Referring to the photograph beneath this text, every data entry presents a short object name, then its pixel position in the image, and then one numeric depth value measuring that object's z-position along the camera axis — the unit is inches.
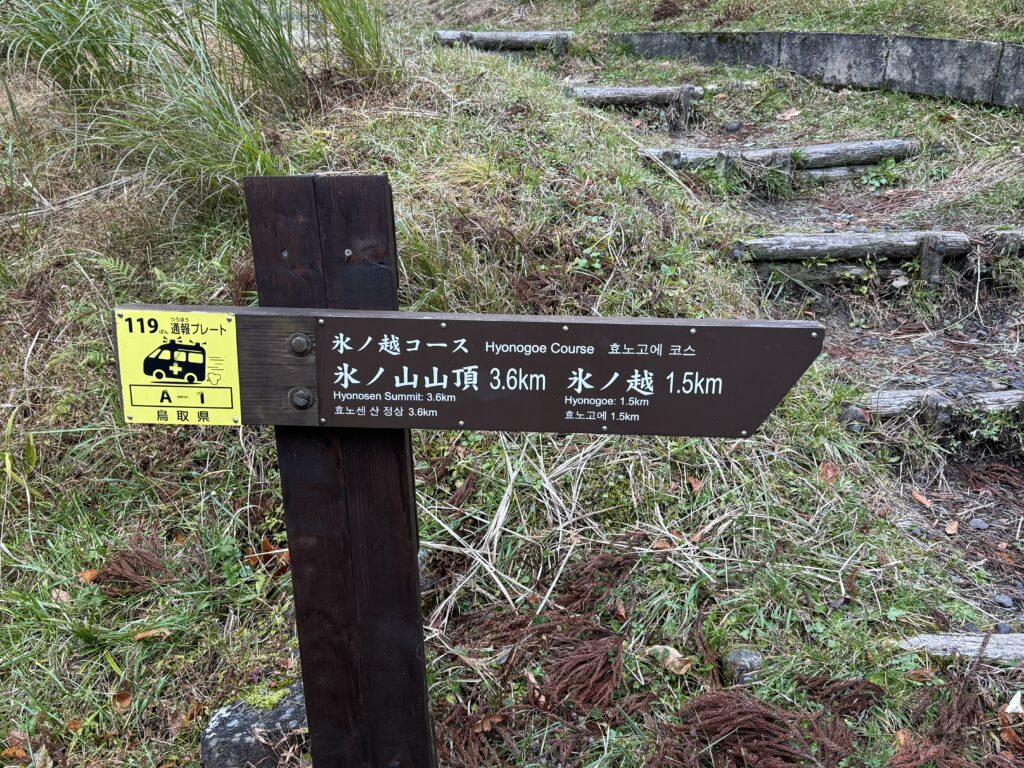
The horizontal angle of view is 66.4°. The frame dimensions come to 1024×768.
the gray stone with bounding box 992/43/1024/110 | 202.7
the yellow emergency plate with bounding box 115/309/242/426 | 59.3
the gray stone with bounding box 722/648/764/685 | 93.4
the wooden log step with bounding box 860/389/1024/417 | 134.8
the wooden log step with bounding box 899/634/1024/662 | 94.7
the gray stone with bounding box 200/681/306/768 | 90.1
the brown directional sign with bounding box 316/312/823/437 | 58.3
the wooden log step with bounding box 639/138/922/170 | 197.0
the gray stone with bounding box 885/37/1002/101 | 210.4
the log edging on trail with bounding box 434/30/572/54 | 282.7
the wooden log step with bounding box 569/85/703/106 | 237.9
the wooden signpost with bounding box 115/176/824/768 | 58.5
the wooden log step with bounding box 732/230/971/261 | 163.8
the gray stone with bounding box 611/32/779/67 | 259.0
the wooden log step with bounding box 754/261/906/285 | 167.3
